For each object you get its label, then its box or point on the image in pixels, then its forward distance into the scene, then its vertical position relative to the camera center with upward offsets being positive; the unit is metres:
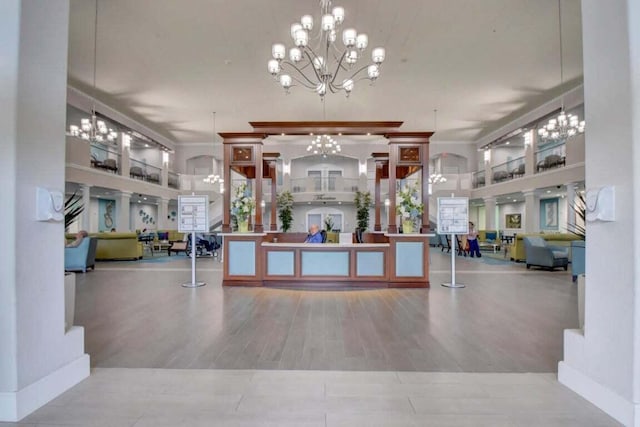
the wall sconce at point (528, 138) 12.26 +3.14
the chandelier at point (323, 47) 4.45 +2.64
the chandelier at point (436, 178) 14.62 +1.89
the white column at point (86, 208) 10.59 +0.37
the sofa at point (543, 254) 7.48 -0.78
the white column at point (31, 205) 1.68 +0.06
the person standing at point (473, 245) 10.95 -0.83
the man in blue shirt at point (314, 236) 6.08 -0.31
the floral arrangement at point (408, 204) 5.76 +0.28
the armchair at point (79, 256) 7.01 -0.84
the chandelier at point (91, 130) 8.37 +2.30
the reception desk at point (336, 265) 5.63 -0.80
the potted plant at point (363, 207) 15.34 +0.62
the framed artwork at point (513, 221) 17.15 -0.03
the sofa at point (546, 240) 8.54 -0.56
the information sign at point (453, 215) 5.82 +0.09
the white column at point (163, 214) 14.98 +0.20
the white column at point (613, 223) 1.62 -0.01
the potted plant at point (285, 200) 15.47 +0.92
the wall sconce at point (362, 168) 16.34 +2.58
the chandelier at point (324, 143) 10.34 +2.48
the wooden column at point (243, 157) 5.96 +1.14
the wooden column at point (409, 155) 5.88 +1.18
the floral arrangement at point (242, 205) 5.96 +0.25
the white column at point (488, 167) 14.91 +2.45
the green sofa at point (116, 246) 9.15 -0.80
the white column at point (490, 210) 15.26 +0.49
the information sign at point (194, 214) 5.77 +0.08
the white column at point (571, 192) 10.34 +0.92
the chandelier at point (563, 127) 8.26 +2.46
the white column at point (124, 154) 12.46 +2.46
